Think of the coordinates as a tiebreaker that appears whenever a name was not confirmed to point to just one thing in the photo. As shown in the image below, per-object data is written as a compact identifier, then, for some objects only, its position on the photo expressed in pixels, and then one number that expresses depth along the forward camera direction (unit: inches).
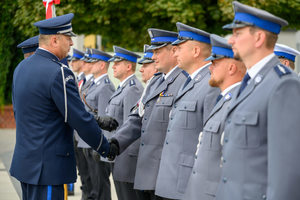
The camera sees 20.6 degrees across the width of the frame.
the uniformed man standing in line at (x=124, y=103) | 335.9
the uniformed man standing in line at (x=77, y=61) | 615.1
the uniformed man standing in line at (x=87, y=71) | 538.1
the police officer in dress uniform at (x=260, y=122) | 165.3
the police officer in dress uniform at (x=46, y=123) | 270.3
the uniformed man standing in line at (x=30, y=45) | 355.6
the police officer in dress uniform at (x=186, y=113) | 257.8
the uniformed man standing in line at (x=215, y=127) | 222.8
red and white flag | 441.4
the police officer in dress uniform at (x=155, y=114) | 299.3
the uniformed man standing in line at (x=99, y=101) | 466.3
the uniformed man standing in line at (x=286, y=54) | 303.9
